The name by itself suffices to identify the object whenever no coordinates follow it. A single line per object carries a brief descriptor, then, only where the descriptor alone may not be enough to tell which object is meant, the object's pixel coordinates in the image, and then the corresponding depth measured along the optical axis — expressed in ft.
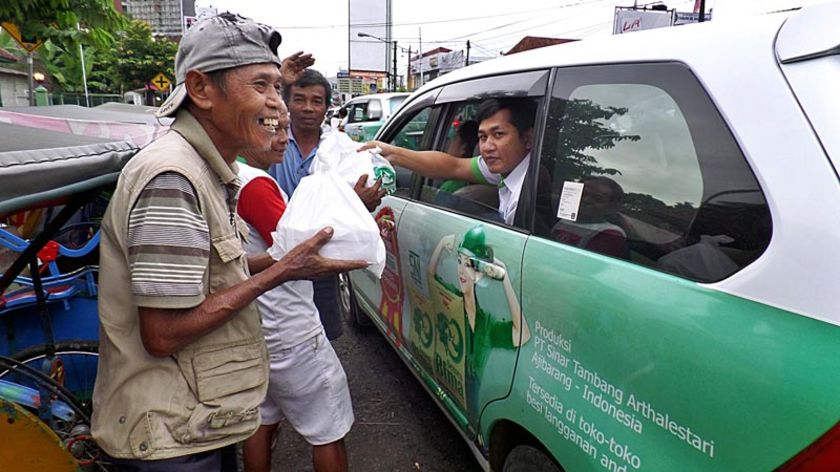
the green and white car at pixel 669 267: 3.12
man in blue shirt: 8.48
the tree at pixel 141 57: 103.19
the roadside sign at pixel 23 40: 17.01
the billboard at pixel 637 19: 61.16
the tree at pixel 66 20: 15.98
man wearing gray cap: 3.85
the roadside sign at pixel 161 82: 64.80
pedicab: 3.82
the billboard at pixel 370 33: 160.97
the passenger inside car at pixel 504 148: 6.84
